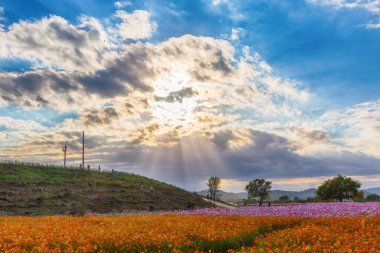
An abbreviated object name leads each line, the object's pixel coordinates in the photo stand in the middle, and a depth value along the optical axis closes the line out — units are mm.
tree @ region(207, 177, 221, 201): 65125
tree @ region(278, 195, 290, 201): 69450
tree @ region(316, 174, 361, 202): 54031
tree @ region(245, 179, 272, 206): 48531
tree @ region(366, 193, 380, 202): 53938
